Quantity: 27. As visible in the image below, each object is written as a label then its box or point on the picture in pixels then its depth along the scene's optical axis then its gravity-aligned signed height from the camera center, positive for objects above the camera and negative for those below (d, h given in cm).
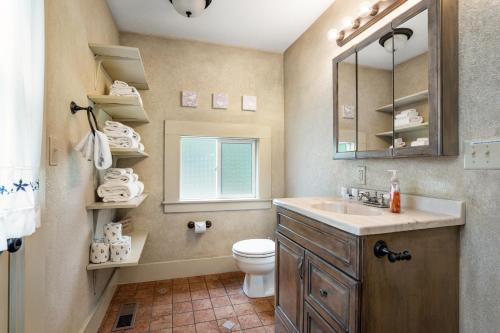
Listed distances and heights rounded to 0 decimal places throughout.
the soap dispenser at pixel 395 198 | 123 -16
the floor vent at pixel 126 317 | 176 -116
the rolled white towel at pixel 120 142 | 181 +19
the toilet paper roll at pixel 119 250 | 171 -59
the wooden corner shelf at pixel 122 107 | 167 +47
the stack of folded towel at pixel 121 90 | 180 +58
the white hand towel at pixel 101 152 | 136 +9
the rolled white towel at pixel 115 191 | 177 -18
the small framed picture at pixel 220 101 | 261 +72
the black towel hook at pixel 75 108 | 136 +34
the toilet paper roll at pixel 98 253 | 166 -59
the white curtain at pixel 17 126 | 68 +13
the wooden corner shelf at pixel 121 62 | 169 +82
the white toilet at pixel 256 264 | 202 -82
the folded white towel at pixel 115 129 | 181 +29
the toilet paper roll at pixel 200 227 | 249 -62
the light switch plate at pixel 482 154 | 97 +5
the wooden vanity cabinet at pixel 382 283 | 97 -51
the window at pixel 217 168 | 265 -1
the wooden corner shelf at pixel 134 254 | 164 -66
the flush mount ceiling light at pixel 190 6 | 183 +125
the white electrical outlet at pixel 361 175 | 166 -6
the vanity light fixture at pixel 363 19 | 145 +98
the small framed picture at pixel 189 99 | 252 +72
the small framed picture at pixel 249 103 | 271 +72
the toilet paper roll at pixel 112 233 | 175 -48
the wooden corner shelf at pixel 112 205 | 165 -26
